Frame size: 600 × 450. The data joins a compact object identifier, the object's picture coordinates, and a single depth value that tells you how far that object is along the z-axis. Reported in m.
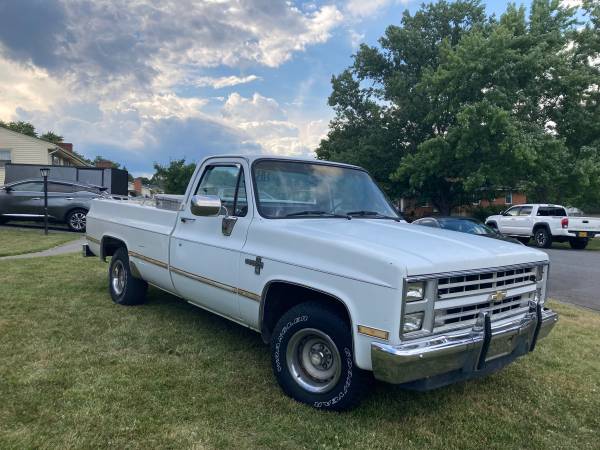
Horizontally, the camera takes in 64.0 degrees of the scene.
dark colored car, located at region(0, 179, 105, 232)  15.15
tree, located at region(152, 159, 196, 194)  39.16
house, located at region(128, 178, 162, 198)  67.47
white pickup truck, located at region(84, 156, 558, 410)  2.93
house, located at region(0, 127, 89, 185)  31.50
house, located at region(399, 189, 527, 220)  30.63
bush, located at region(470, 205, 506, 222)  32.66
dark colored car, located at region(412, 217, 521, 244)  12.05
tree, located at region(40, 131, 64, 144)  67.77
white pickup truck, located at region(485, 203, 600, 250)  17.84
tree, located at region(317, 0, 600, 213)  21.45
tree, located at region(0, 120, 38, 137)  58.42
